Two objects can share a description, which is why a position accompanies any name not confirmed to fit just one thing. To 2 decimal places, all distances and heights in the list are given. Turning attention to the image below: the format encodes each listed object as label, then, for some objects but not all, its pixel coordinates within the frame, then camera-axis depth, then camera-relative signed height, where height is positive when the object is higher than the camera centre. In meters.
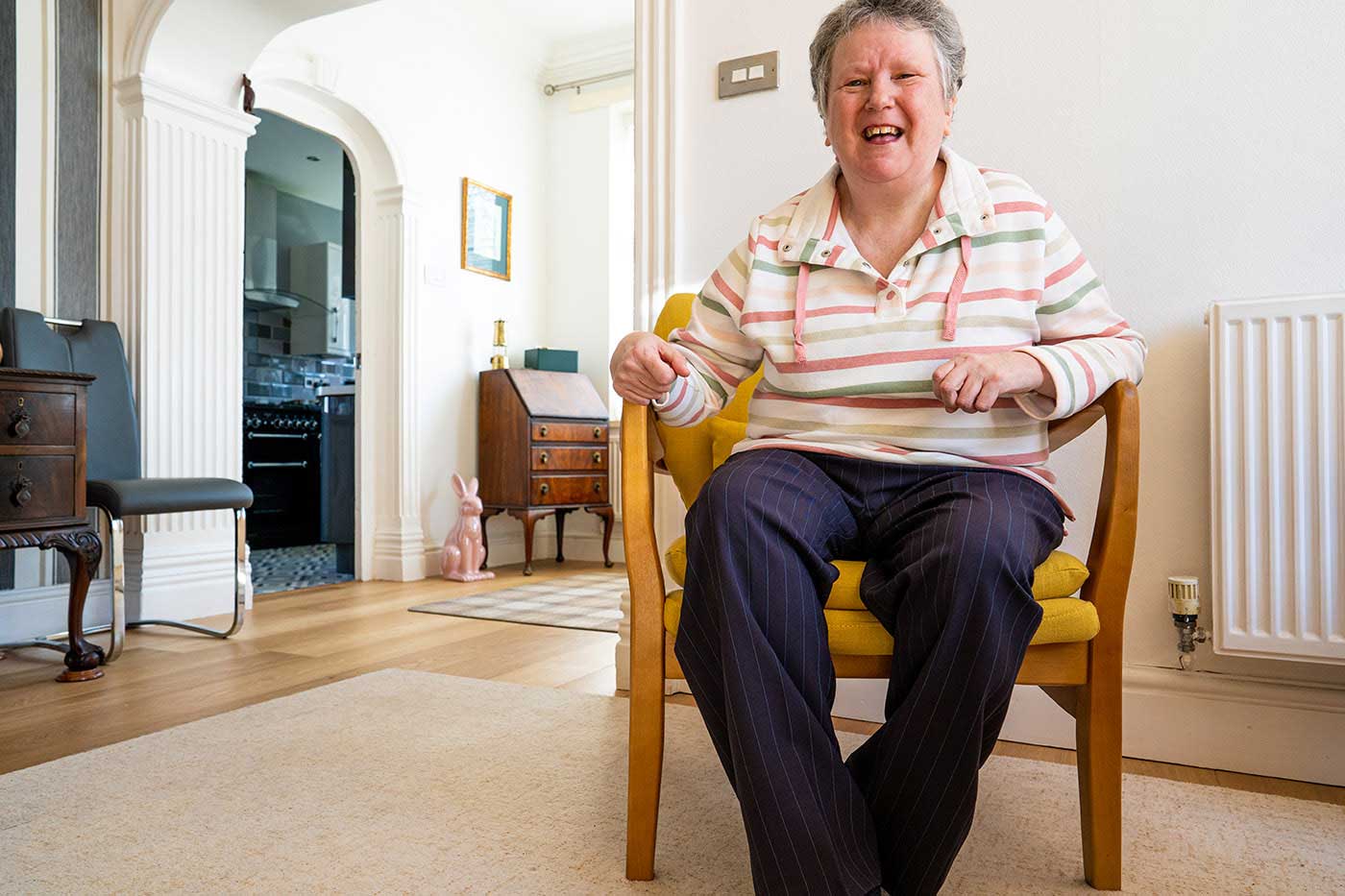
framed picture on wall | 4.39 +1.12
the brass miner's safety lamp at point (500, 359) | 4.41 +0.44
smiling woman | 0.88 +0.01
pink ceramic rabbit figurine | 4.00 -0.45
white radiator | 1.39 -0.05
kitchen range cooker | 5.22 -0.16
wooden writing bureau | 4.18 -0.01
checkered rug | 2.96 -0.59
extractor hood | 6.40 +1.28
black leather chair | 2.33 +0.00
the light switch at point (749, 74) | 1.95 +0.84
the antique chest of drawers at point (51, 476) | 2.05 -0.07
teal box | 4.56 +0.45
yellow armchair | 1.01 -0.22
